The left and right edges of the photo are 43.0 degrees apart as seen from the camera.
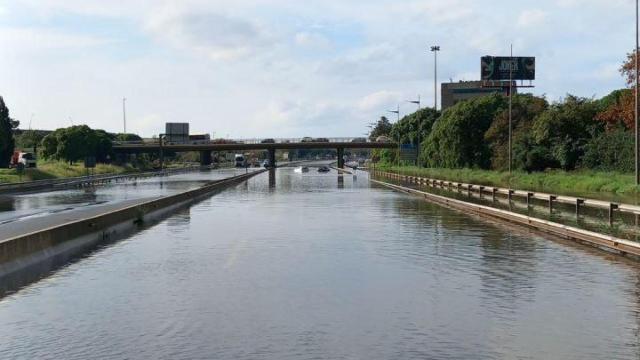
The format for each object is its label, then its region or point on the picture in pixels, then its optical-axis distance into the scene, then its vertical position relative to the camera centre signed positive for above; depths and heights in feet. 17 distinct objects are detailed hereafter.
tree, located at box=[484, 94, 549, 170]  265.13 +8.13
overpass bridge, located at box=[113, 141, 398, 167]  516.24 +3.38
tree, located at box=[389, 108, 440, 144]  434.30 +14.00
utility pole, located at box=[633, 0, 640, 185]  143.98 +2.53
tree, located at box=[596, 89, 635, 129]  196.03 +9.01
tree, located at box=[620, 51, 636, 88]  193.06 +19.33
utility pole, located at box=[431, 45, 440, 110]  312.79 +35.53
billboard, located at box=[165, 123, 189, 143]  554.05 +14.06
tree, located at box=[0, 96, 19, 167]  335.88 +5.65
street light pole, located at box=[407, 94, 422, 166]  336.92 +0.24
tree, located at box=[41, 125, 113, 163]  437.99 +4.62
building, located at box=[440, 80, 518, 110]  402.93 +33.14
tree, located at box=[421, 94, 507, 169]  298.15 +6.68
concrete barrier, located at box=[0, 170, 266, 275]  53.62 -7.24
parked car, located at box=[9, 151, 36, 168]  336.08 -2.72
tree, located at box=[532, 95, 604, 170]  225.76 +5.72
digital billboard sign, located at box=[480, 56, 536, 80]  396.57 +40.86
